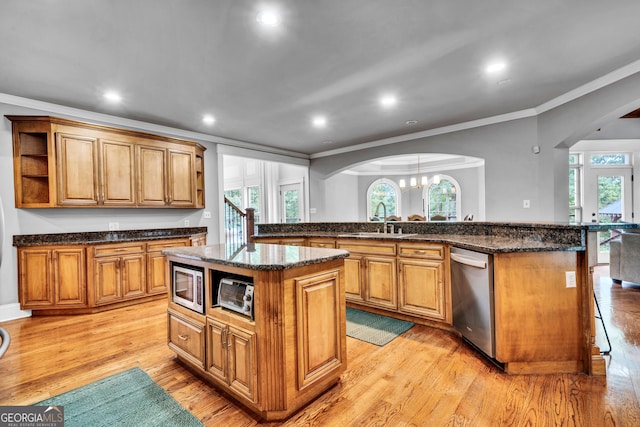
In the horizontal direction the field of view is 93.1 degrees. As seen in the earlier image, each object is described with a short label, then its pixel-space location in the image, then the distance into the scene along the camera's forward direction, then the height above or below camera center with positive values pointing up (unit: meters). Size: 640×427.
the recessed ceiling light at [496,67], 2.73 +1.31
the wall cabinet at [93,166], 3.44 +0.63
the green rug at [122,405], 1.69 -1.14
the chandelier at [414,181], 6.85 +0.83
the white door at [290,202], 7.88 +0.28
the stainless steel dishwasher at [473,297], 2.26 -0.72
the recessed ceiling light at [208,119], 4.06 +1.31
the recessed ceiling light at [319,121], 4.25 +1.31
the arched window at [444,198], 8.80 +0.34
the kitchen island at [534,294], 2.11 -0.65
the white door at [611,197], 5.89 +0.18
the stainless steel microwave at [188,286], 2.04 -0.51
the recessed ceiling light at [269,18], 1.99 +1.32
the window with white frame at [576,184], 6.08 +0.46
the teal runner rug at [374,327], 2.76 -1.16
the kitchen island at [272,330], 1.65 -0.70
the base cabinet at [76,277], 3.38 -0.70
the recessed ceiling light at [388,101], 3.51 +1.31
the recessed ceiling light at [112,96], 3.22 +1.31
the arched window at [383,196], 9.74 +0.48
